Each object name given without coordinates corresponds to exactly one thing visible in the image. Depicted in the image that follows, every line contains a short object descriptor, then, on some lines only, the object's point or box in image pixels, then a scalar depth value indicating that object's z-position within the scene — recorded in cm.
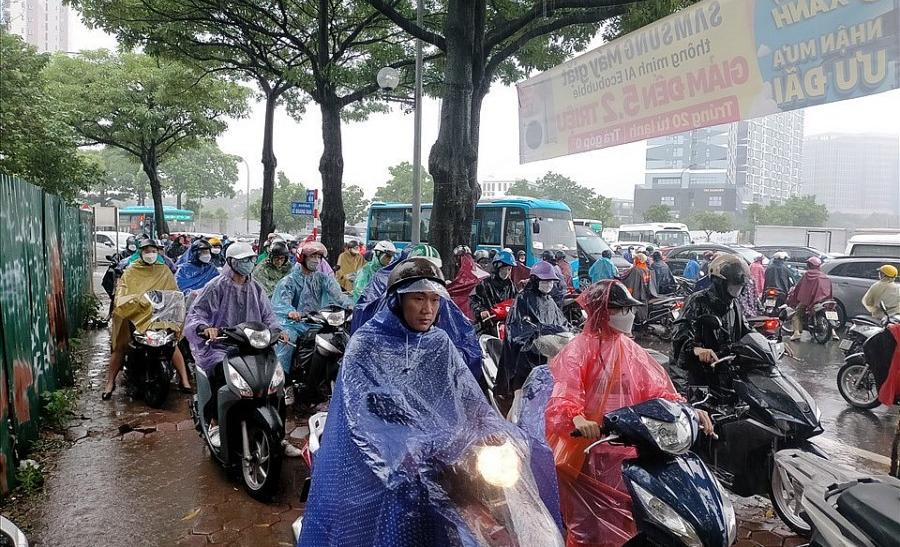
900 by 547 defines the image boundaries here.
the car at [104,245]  2638
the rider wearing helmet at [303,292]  573
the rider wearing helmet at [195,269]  700
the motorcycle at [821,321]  1046
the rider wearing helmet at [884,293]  800
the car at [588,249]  1730
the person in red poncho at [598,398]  280
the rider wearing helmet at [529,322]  546
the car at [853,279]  1119
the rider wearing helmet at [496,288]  782
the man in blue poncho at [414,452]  184
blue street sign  1584
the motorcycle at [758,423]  339
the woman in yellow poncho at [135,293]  588
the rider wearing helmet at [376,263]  705
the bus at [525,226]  1520
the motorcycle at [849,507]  177
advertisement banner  516
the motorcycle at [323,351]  542
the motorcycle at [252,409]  368
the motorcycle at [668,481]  213
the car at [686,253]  1736
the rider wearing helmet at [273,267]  647
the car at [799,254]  1791
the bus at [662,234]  2619
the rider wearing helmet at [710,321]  385
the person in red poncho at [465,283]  795
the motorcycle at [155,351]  577
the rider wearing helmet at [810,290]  1035
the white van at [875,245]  1217
